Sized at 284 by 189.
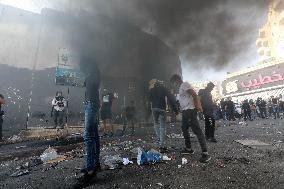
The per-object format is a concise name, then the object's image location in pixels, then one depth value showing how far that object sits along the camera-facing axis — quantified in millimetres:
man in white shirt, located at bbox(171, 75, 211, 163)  4785
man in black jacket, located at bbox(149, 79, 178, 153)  5766
